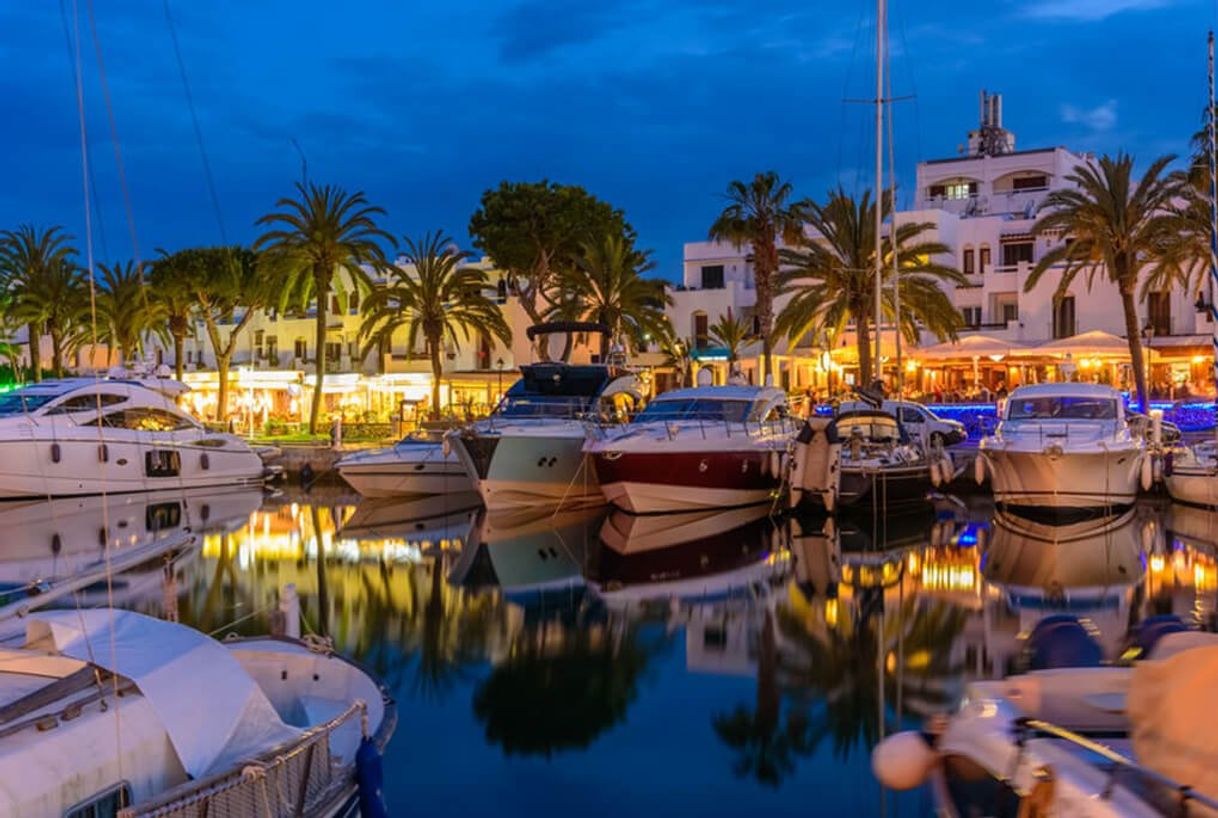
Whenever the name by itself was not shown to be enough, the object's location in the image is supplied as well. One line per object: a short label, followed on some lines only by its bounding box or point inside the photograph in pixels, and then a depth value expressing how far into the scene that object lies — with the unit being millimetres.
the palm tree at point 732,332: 57281
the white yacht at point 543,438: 28719
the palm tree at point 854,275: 38250
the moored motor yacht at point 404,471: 33344
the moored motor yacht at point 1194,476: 27266
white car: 34438
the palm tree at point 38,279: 52750
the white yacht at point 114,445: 32125
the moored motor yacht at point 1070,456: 25984
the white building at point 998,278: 50156
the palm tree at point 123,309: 53156
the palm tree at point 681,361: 53969
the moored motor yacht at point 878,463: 27922
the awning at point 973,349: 45531
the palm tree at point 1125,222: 35656
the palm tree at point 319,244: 44594
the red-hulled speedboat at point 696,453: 26922
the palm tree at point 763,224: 41688
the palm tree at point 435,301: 45844
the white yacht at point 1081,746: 5434
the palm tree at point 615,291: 44000
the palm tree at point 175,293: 53000
